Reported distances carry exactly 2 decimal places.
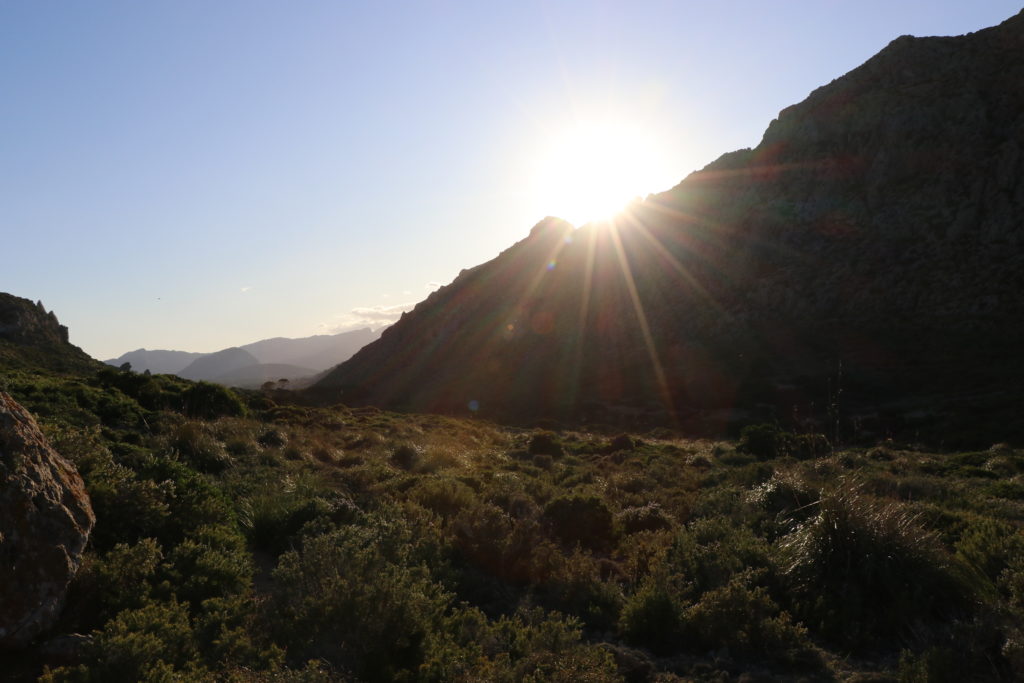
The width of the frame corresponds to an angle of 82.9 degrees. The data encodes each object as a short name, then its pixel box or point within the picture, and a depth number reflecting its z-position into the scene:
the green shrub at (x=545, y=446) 19.97
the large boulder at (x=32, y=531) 4.29
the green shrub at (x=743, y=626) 5.34
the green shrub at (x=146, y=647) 3.95
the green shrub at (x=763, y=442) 19.22
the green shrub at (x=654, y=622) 5.61
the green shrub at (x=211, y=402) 18.03
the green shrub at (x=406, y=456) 14.50
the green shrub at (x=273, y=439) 13.77
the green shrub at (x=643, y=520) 9.34
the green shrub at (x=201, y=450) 10.33
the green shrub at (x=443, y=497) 9.24
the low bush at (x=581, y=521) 8.74
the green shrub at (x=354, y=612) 4.61
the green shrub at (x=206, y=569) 5.45
